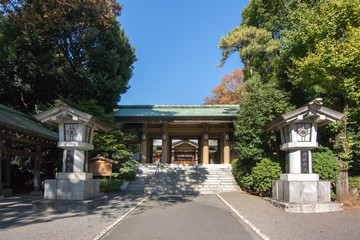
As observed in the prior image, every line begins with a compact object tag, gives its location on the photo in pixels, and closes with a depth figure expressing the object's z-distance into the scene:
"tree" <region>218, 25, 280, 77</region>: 14.68
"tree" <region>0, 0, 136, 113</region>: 14.01
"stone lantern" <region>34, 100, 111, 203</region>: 8.19
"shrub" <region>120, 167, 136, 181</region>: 13.87
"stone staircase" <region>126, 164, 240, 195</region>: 13.36
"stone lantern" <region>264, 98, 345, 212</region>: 7.93
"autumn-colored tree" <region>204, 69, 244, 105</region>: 29.67
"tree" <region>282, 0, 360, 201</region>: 8.68
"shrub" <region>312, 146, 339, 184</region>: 9.35
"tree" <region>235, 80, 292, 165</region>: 11.21
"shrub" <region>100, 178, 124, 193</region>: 12.74
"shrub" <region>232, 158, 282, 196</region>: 10.25
